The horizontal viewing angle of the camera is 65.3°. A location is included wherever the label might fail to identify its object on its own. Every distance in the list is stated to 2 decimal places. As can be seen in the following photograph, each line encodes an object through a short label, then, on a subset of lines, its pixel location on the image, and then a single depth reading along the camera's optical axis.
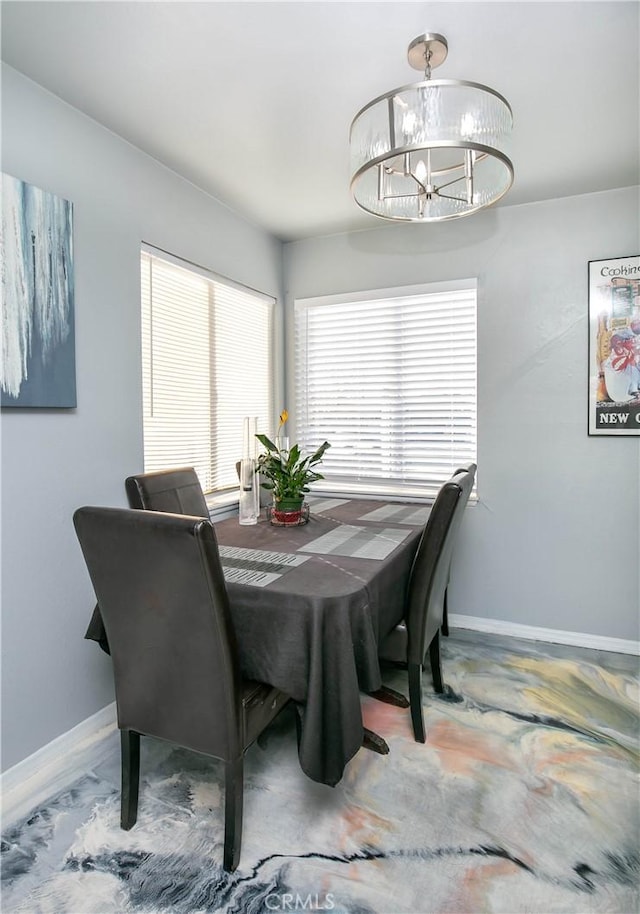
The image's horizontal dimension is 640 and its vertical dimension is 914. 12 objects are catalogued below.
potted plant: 2.43
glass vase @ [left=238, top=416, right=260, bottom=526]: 2.44
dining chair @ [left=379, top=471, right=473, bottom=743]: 1.88
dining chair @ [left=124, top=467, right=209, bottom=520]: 2.11
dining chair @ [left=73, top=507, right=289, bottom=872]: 1.25
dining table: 1.38
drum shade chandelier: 1.46
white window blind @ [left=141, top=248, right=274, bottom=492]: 2.54
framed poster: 2.75
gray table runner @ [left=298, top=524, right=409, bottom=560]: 1.92
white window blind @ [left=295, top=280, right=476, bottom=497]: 3.20
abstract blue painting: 1.74
